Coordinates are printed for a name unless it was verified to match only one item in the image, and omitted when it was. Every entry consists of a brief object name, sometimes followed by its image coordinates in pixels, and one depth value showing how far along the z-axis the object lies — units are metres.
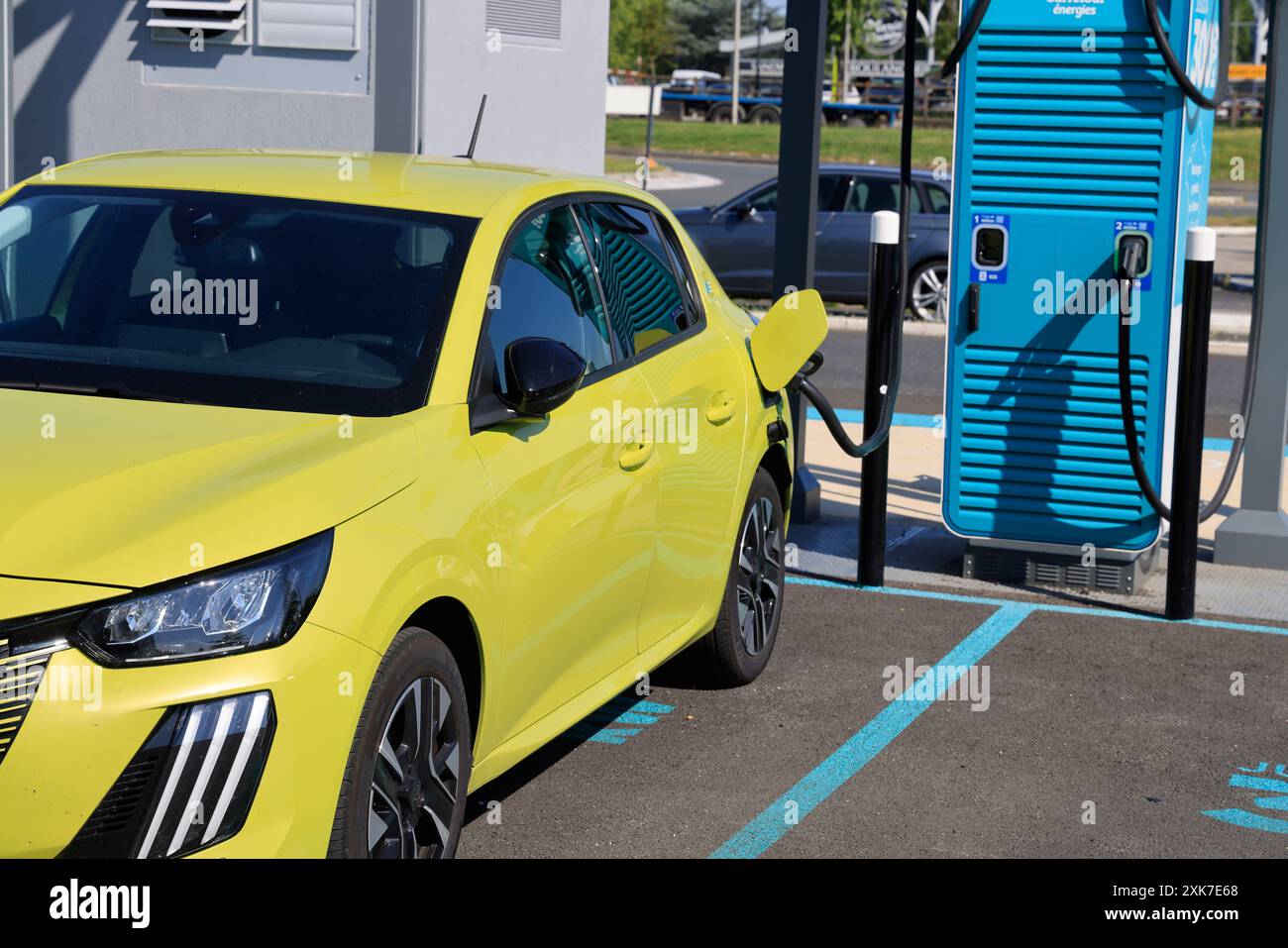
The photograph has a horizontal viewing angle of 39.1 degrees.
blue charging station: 7.54
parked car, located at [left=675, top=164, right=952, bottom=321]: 18.50
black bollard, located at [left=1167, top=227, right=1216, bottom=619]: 7.04
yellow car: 3.31
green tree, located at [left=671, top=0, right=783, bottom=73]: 109.31
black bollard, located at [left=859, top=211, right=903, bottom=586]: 7.62
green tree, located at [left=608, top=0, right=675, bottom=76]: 75.50
